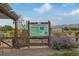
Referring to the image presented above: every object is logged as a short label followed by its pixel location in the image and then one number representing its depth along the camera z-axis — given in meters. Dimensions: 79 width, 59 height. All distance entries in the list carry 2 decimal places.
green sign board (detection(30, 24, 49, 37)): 4.65
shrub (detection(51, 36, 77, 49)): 4.57
